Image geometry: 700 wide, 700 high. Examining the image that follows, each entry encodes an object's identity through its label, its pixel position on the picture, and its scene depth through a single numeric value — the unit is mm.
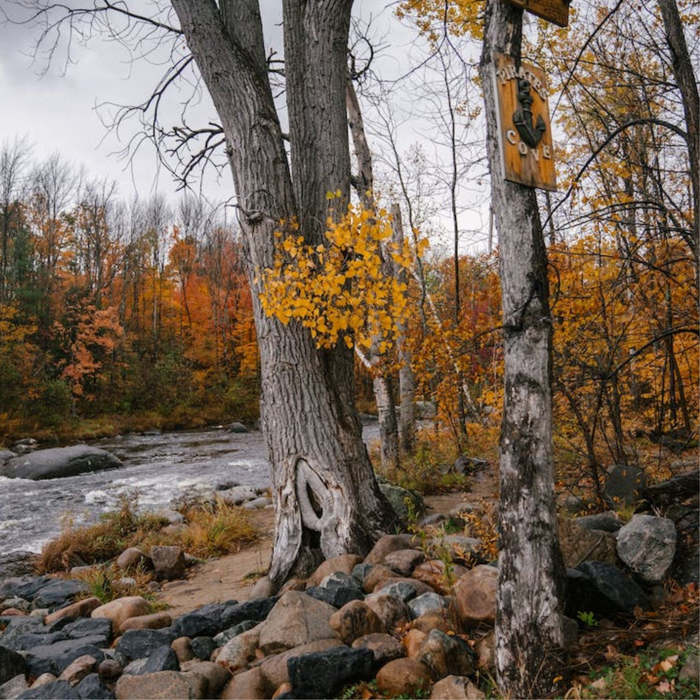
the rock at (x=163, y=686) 3078
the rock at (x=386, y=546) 4645
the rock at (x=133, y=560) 6730
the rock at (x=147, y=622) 4449
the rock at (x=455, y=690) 2692
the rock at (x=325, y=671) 2898
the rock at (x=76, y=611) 4906
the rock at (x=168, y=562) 6566
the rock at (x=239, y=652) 3512
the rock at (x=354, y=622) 3393
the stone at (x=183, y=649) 3713
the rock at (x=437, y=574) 3928
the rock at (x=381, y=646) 3111
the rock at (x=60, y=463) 13570
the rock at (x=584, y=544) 3764
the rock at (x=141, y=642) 3836
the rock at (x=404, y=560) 4325
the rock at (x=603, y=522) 4559
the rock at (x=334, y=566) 4629
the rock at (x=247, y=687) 3102
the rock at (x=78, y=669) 3521
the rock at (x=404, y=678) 2840
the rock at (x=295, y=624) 3447
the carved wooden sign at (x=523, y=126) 2756
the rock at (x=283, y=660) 3137
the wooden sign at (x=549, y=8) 2818
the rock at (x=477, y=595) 3348
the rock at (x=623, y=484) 5297
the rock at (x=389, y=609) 3520
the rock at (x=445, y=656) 2953
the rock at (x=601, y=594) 3256
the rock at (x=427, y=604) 3609
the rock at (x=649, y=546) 3541
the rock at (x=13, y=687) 3479
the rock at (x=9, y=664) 3662
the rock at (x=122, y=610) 4716
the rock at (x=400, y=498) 6575
